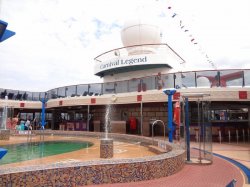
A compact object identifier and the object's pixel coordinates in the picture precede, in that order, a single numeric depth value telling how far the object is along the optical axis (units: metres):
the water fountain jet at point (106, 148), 8.90
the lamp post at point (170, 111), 11.53
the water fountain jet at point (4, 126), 15.85
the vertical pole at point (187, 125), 8.36
